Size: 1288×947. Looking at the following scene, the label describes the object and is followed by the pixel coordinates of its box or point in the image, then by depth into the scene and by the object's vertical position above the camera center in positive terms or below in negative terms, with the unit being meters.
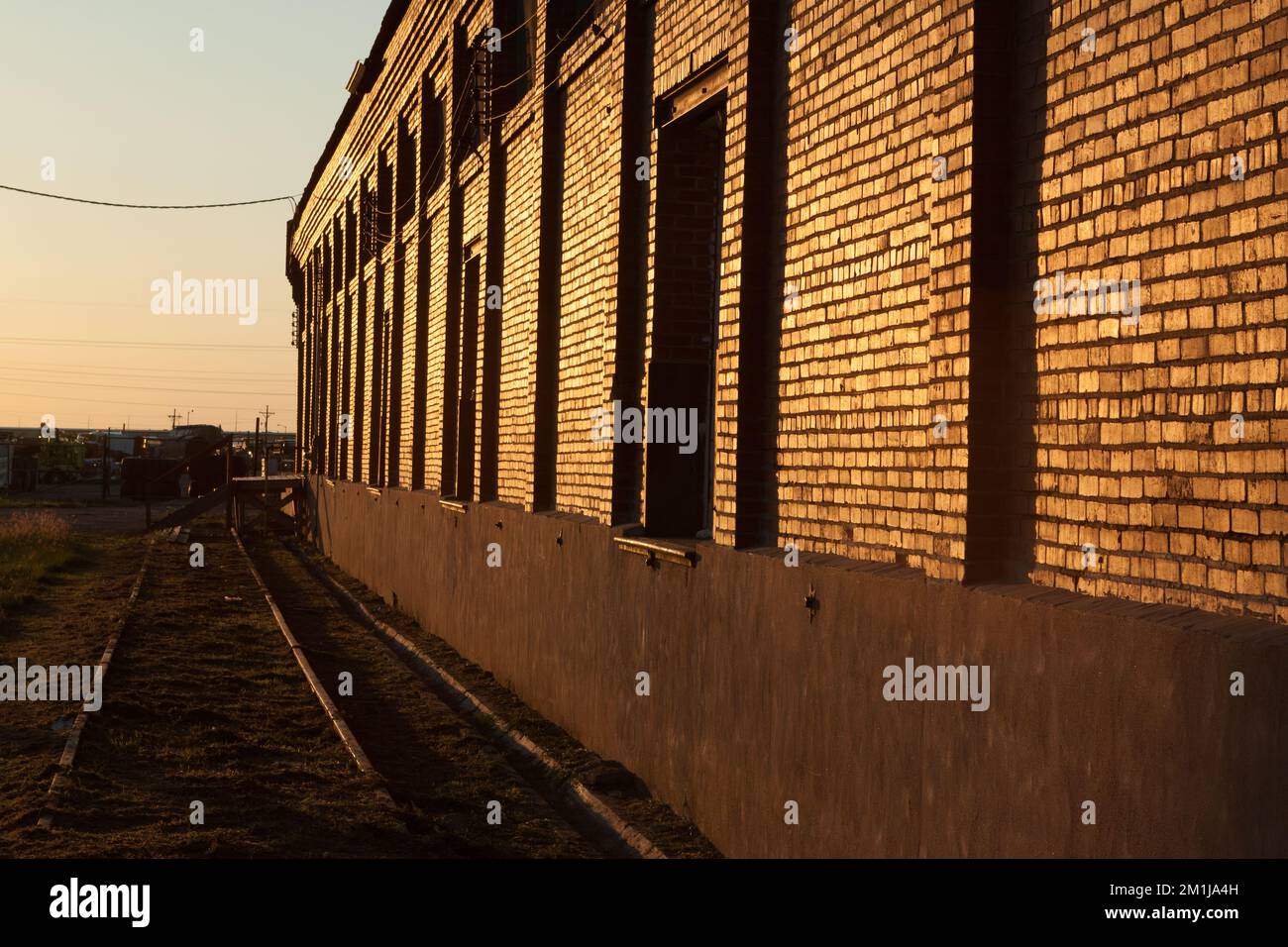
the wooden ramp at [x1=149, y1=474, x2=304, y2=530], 35.31 -1.41
